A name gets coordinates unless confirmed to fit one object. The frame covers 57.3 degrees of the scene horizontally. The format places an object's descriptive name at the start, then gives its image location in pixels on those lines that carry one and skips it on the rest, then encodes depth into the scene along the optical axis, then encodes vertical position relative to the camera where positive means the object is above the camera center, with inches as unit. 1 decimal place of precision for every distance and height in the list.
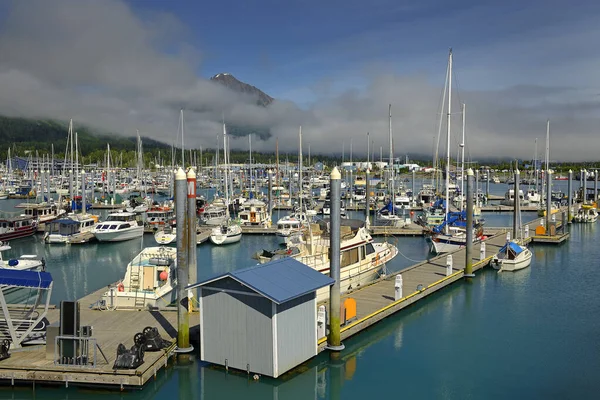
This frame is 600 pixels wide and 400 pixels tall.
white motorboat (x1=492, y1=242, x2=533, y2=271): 1478.8 -225.2
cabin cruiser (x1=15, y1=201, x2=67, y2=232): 2485.0 -155.0
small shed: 675.4 -177.1
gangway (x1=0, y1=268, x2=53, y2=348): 735.7 -195.7
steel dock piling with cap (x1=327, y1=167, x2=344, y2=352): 780.0 -106.8
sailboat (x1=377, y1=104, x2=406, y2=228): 2417.9 -176.5
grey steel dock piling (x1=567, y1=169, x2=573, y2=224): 2612.7 -140.2
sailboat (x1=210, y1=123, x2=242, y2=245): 2036.2 -207.0
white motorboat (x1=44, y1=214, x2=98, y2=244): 2079.2 -198.0
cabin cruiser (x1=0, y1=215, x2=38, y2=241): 2161.7 -190.1
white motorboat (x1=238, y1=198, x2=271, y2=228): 2448.3 -177.3
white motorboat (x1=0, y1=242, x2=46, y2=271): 1347.2 -210.7
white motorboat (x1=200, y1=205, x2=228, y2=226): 2468.0 -170.5
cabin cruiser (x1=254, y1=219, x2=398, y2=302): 1141.7 -167.5
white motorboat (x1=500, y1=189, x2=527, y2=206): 3631.6 -160.2
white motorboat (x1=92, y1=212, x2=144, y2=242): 2090.3 -194.4
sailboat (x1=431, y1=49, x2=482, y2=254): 1717.5 -190.8
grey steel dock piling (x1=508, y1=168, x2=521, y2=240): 1892.2 -121.2
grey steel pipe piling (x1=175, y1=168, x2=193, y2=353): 770.2 -121.3
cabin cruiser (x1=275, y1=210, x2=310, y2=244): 2143.2 -192.6
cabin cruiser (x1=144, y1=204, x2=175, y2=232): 2349.9 -169.7
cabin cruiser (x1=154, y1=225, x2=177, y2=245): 1998.0 -209.0
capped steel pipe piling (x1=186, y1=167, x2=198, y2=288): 893.2 -73.0
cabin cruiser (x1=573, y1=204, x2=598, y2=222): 2667.3 -194.2
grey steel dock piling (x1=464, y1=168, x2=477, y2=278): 1304.1 -153.8
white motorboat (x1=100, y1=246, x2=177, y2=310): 955.3 -196.5
